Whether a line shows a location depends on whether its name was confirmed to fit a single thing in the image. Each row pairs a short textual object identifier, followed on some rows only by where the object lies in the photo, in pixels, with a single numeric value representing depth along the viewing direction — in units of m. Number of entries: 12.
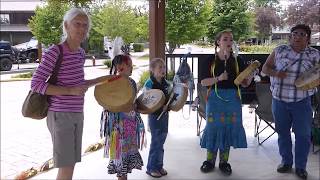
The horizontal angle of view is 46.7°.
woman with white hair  2.12
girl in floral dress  2.82
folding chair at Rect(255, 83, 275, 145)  4.19
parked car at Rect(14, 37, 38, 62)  20.22
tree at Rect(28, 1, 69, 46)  10.23
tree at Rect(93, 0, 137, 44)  10.91
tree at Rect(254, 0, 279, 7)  10.71
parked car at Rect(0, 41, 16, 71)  17.22
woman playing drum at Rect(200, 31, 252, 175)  3.18
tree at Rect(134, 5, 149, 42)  10.77
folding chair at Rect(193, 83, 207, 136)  4.36
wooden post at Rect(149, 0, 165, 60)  4.72
